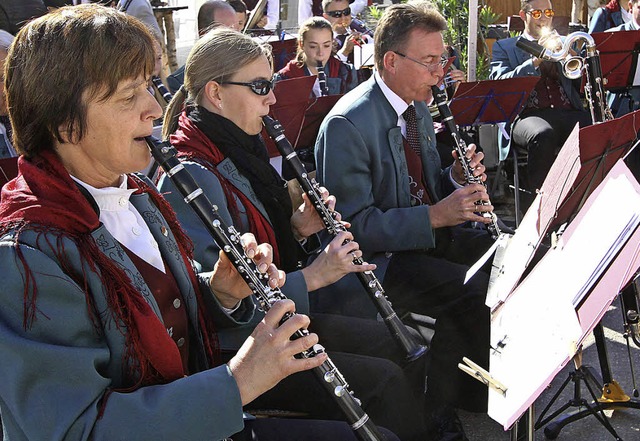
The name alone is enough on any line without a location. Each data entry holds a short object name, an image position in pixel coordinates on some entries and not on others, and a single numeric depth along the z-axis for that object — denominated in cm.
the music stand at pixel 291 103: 397
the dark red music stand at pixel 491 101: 452
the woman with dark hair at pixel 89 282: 137
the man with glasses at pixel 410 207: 293
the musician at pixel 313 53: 564
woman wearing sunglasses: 225
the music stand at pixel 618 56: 487
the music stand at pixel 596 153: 253
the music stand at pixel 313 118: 428
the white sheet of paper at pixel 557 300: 141
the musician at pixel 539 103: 518
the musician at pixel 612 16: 627
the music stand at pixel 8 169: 248
